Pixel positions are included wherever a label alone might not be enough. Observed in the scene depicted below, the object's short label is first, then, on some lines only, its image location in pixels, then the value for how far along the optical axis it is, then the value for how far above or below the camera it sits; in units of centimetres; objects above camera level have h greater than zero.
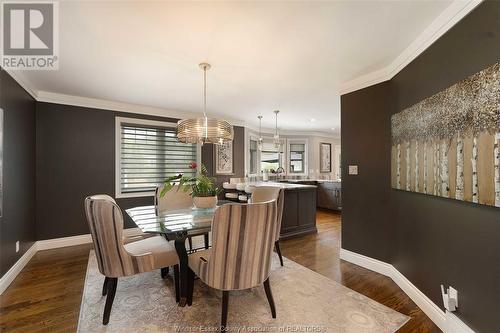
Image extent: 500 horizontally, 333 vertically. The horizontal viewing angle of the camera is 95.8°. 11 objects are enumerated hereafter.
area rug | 175 -123
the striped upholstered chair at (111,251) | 171 -66
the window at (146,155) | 413 +24
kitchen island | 398 -81
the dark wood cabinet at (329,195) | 611 -79
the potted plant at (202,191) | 260 -28
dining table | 191 -51
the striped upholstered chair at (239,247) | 150 -56
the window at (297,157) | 724 +32
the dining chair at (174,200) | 304 -46
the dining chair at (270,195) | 268 -36
